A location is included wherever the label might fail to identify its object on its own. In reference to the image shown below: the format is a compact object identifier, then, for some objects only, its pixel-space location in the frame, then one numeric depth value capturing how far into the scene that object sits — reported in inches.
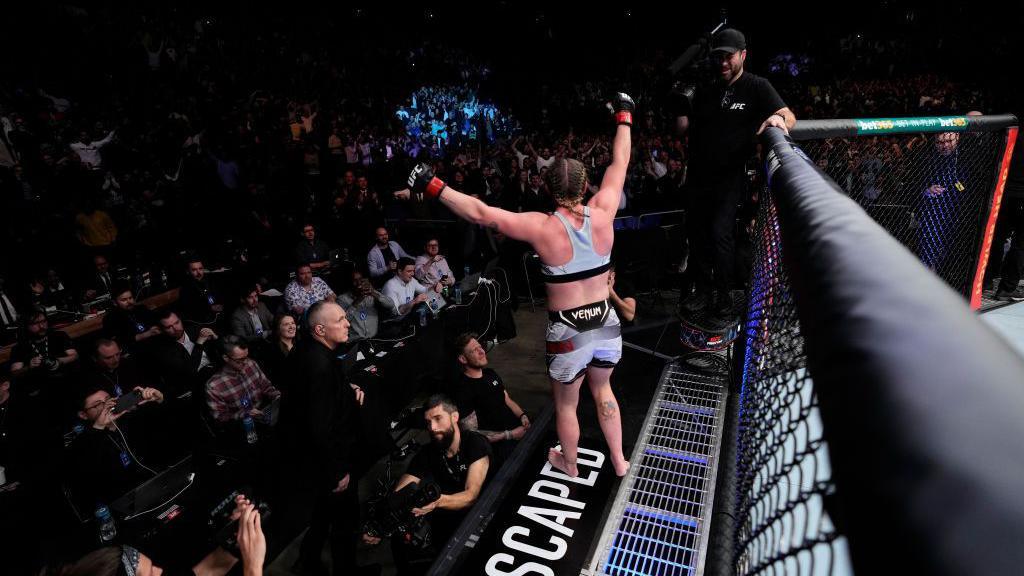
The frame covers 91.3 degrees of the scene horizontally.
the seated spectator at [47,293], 239.9
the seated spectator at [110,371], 183.0
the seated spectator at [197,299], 253.6
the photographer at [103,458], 147.6
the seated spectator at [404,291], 284.0
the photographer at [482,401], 187.8
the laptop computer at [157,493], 136.0
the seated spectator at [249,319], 250.7
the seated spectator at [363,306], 263.4
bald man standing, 141.6
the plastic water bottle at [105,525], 123.9
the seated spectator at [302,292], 266.7
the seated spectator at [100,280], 257.8
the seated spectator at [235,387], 185.3
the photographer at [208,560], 86.0
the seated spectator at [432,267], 315.3
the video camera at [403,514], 127.0
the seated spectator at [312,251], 314.8
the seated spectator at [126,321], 221.5
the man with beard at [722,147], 124.3
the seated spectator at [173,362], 204.2
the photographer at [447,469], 143.2
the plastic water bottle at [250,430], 168.6
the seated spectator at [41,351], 195.2
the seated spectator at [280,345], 213.0
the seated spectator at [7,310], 234.1
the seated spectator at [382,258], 327.9
